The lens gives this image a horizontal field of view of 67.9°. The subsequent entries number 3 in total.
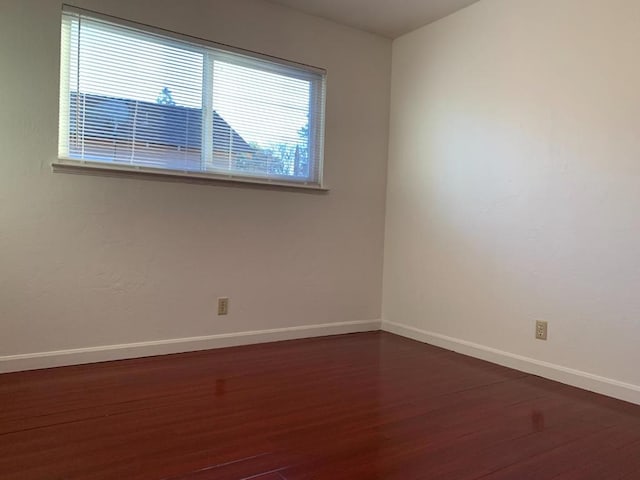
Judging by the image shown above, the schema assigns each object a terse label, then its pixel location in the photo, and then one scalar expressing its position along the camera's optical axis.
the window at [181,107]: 2.73
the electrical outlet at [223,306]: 3.21
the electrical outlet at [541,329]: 2.81
